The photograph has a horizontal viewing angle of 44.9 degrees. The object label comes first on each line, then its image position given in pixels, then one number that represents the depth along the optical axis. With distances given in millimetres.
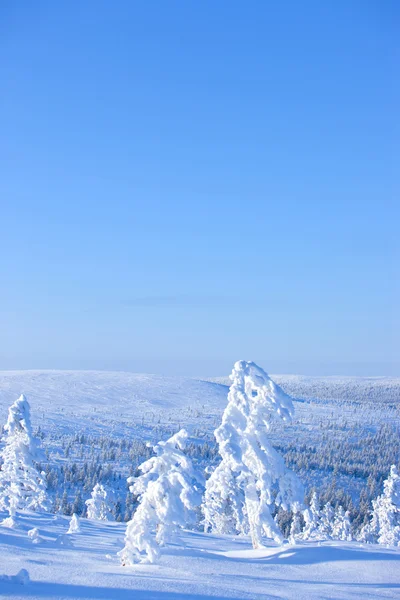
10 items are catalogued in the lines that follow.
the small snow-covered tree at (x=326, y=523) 60144
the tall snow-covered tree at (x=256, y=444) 23859
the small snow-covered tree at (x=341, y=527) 60781
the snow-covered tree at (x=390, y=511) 51000
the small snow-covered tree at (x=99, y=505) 57562
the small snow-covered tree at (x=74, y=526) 26277
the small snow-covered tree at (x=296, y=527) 62994
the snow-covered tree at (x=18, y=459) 39438
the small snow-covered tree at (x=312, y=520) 57888
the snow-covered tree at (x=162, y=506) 18203
